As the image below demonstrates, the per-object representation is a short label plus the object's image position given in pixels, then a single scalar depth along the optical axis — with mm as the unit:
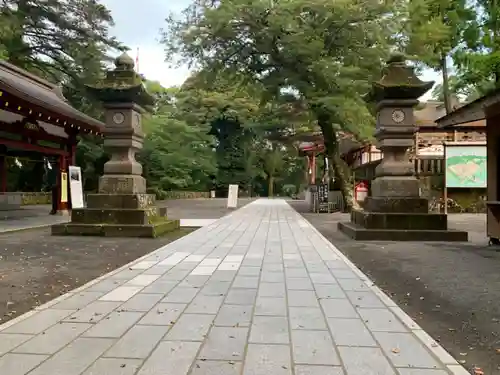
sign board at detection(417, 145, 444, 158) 19938
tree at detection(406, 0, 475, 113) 5969
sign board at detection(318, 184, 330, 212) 19844
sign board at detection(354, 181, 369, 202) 20547
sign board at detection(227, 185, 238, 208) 22722
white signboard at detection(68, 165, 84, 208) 14031
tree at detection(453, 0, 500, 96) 5945
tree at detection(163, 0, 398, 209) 14656
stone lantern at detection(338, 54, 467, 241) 9461
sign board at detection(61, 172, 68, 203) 15977
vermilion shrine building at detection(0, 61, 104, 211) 11702
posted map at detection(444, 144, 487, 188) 16812
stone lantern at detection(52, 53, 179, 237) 9656
